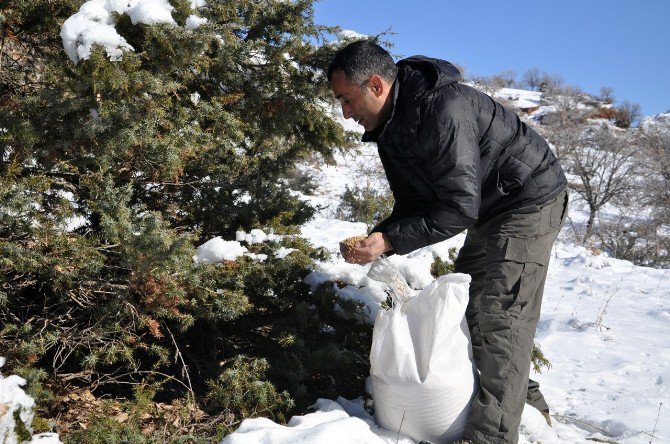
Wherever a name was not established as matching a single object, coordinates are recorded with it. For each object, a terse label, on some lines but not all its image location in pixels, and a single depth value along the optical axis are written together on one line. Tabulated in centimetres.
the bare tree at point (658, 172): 1804
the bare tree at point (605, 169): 1900
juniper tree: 214
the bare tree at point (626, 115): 3107
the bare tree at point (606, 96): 3606
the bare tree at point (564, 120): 2128
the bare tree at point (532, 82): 4471
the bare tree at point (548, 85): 3734
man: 211
